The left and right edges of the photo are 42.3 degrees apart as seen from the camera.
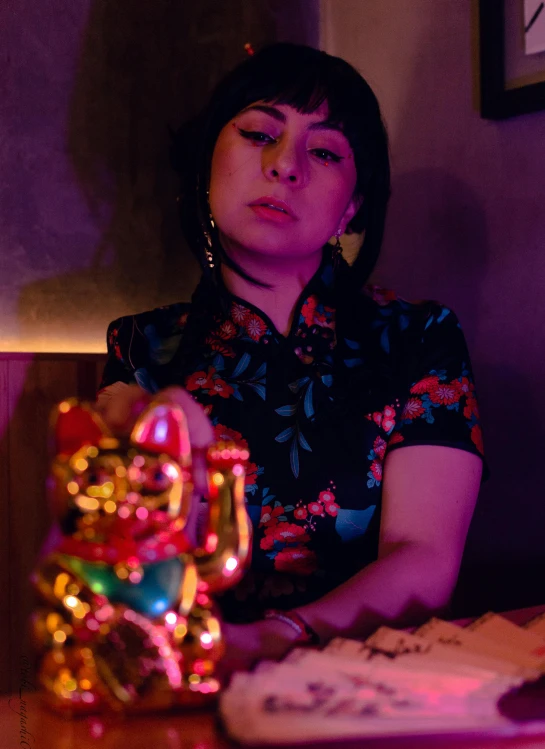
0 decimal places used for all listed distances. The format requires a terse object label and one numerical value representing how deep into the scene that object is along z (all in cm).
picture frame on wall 131
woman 104
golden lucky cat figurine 51
